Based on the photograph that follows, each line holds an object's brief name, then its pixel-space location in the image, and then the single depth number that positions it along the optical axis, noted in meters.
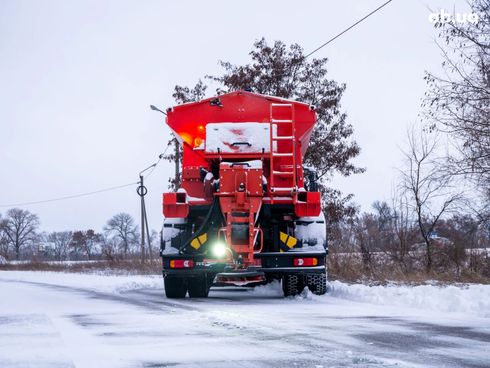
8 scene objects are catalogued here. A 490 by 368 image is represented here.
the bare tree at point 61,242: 123.00
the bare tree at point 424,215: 20.39
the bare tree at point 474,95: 14.07
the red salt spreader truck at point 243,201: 11.12
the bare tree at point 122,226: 125.69
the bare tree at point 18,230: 121.94
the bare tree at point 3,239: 115.81
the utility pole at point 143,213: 40.47
